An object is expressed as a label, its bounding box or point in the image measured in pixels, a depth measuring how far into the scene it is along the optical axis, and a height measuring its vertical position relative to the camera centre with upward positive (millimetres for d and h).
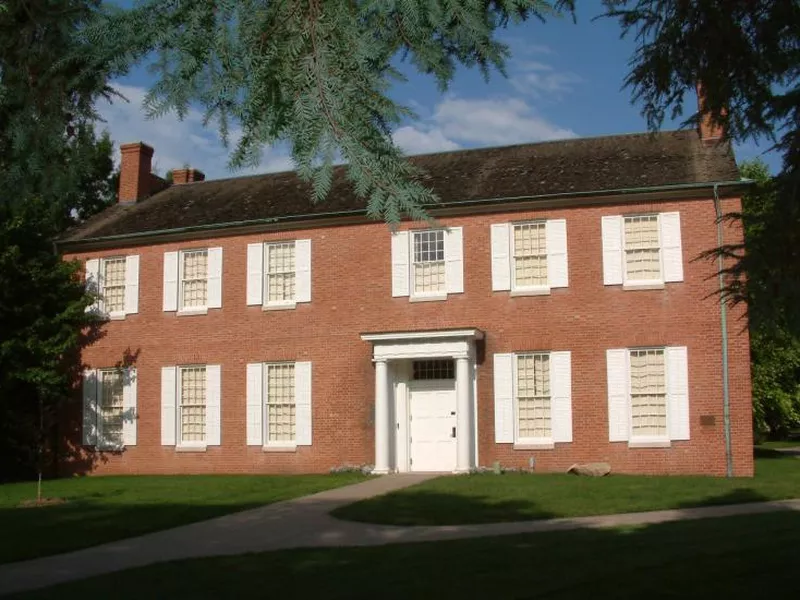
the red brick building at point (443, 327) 19844 +1733
